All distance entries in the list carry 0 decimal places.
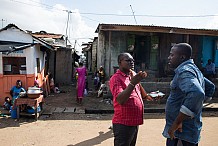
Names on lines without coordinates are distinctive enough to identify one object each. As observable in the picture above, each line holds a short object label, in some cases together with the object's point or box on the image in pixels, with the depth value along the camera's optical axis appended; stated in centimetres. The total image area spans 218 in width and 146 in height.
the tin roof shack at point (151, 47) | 1073
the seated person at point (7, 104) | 740
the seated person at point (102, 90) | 937
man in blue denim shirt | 190
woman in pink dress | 841
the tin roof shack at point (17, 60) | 792
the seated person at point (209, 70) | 1108
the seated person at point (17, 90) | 723
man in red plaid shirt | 252
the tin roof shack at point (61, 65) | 1348
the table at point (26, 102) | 623
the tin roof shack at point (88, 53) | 2101
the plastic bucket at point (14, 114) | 641
